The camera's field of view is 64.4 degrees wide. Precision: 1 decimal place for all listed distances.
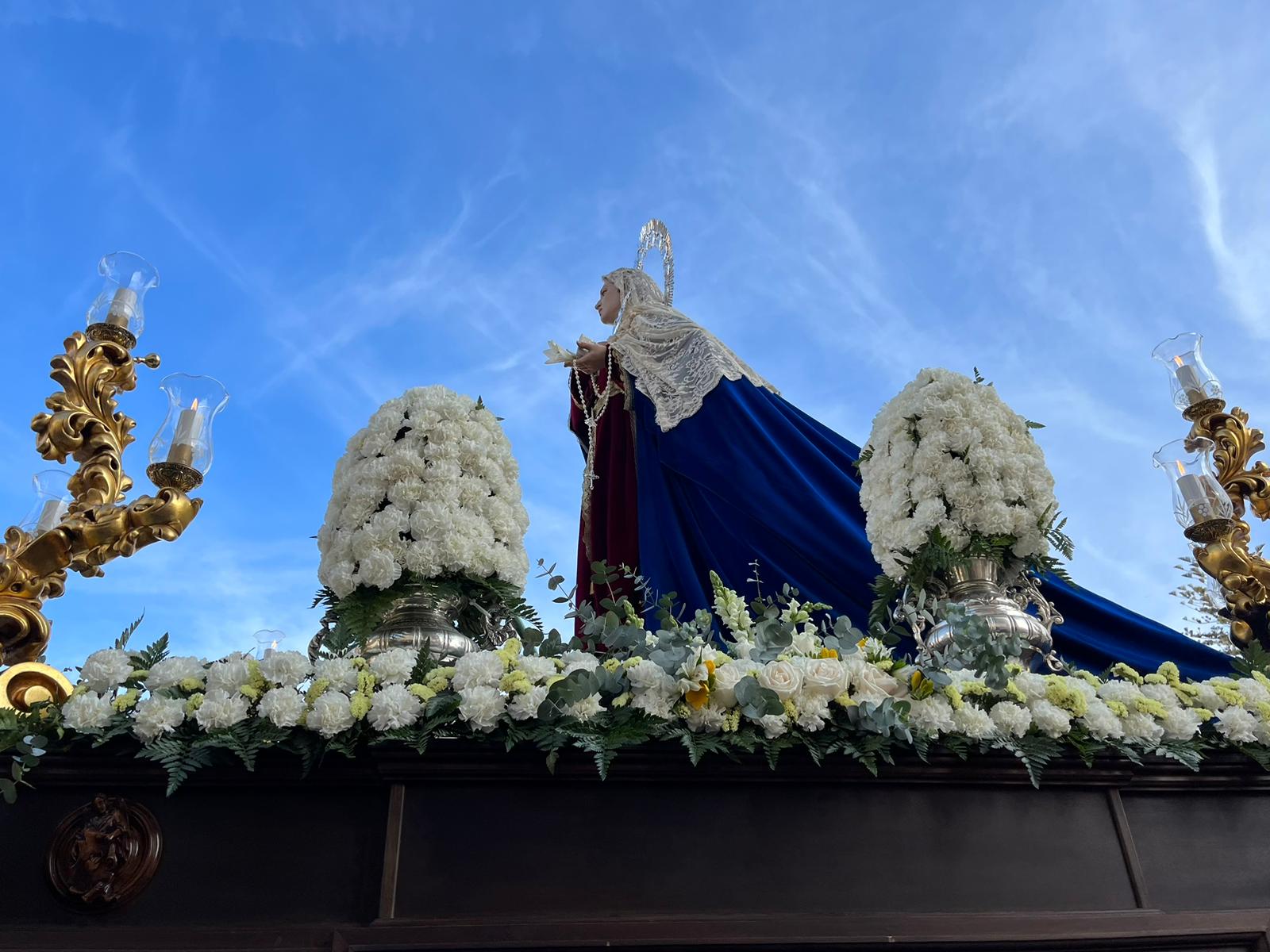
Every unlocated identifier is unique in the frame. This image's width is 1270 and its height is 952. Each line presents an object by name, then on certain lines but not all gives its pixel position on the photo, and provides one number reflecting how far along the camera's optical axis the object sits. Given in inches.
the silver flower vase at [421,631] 93.2
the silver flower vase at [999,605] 98.8
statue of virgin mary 146.5
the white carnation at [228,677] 75.1
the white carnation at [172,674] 76.5
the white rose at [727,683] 75.2
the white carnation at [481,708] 71.6
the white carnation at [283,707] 71.8
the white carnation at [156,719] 72.0
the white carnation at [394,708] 71.8
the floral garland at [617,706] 72.2
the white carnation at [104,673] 77.0
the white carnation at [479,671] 74.1
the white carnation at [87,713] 72.5
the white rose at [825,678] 75.8
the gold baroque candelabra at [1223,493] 125.4
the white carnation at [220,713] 72.1
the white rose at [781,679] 75.0
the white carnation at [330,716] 71.3
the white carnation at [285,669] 75.7
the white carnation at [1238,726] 83.4
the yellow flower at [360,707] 72.4
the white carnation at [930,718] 76.2
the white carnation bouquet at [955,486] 105.7
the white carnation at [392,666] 76.7
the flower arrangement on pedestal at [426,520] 93.7
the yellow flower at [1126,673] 90.4
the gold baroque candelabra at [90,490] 98.3
